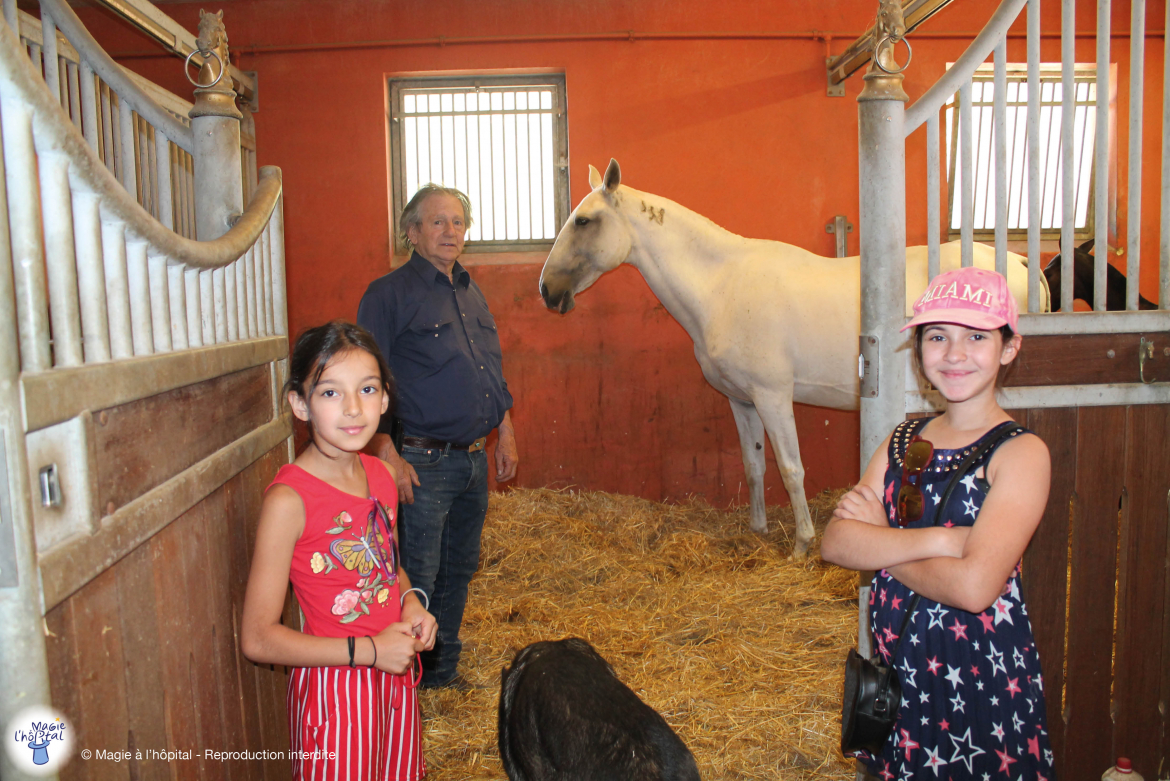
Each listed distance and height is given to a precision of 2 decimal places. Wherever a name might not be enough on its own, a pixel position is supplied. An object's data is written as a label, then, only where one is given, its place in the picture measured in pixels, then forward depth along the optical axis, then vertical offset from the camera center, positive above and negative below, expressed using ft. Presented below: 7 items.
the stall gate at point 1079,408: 5.69 -0.80
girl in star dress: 3.93 -1.36
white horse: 12.98 +0.24
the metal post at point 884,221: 5.63 +0.65
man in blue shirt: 8.10 -0.62
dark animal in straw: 4.64 -2.74
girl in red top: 4.24 -1.62
